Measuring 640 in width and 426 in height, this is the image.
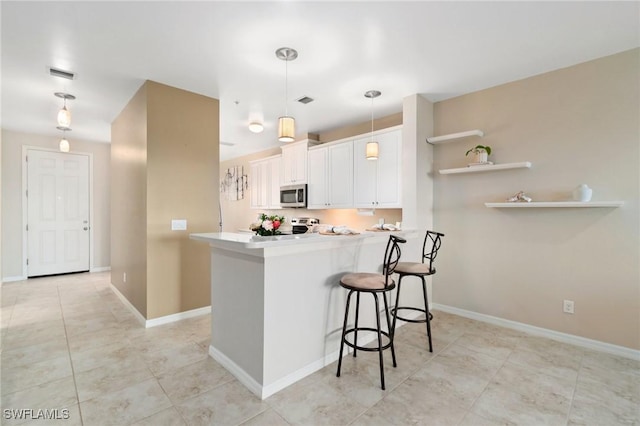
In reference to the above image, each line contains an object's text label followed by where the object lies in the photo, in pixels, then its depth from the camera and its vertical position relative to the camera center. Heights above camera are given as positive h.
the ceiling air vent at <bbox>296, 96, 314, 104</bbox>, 3.73 +1.45
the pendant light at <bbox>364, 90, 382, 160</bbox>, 3.83 +0.81
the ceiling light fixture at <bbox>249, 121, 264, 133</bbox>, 4.31 +1.26
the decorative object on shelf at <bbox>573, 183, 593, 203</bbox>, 2.66 +0.17
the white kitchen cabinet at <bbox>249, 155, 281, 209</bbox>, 5.97 +0.60
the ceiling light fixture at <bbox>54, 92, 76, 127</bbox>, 3.10 +0.99
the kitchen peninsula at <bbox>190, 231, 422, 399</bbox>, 2.01 -0.72
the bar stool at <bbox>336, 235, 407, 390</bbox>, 2.07 -0.55
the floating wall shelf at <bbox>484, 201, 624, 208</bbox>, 2.54 +0.07
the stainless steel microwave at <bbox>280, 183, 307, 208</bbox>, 5.17 +0.28
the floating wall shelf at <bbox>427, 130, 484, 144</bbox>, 3.35 +0.91
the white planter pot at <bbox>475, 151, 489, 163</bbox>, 3.28 +0.62
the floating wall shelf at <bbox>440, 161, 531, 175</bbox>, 3.01 +0.48
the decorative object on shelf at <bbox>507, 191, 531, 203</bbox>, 3.01 +0.14
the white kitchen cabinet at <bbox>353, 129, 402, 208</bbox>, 3.88 +0.53
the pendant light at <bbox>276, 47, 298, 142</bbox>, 2.66 +0.84
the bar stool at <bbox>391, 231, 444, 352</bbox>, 2.60 -0.55
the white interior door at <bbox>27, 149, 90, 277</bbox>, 5.38 -0.06
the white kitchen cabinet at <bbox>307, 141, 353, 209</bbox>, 4.50 +0.56
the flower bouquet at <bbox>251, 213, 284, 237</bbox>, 2.35 -0.12
